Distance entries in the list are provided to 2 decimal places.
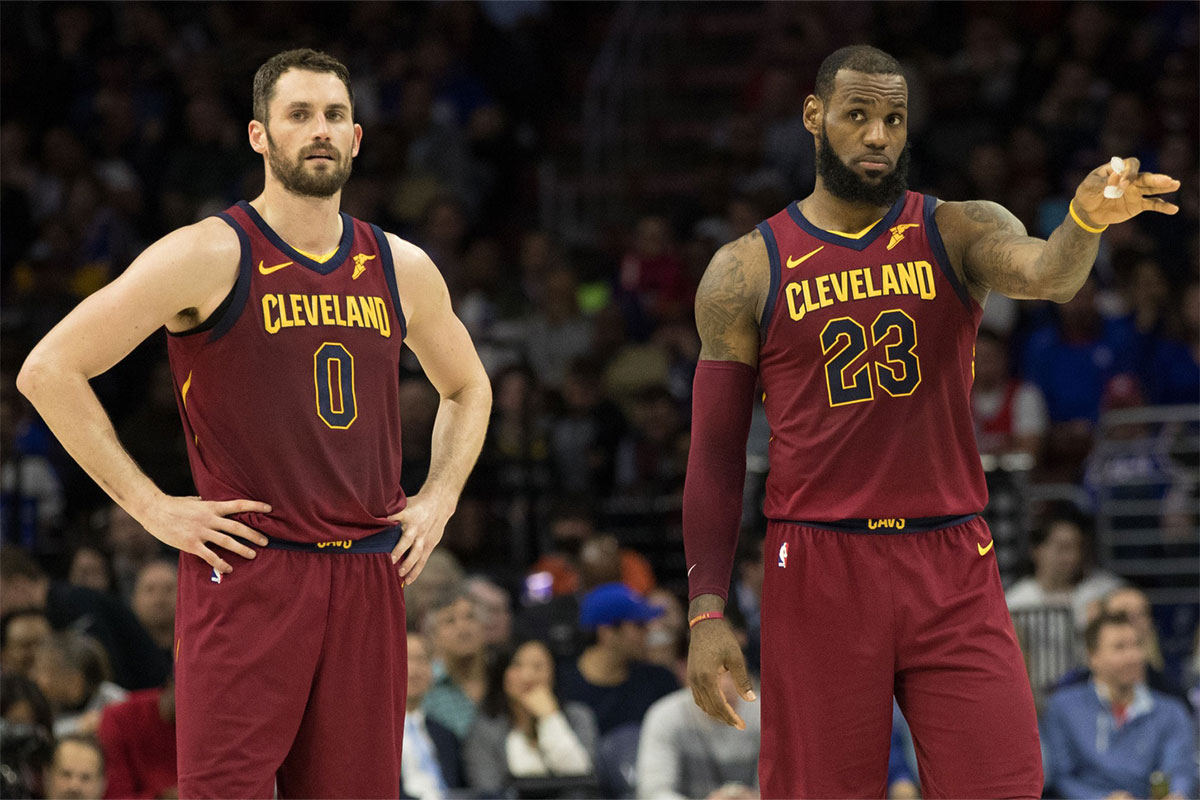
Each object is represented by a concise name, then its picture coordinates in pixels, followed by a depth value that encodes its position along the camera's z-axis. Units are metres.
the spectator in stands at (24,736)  15.68
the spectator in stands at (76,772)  15.95
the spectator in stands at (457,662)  18.70
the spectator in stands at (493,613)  20.59
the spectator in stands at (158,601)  19.81
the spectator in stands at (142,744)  16.70
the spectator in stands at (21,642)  18.47
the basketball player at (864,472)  9.78
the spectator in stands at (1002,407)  23.84
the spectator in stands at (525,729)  17.91
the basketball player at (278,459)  9.44
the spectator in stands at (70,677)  17.78
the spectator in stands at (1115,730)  18.37
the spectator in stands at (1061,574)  21.34
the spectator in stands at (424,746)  17.42
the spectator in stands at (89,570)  21.22
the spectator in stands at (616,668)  19.45
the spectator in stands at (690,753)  17.52
